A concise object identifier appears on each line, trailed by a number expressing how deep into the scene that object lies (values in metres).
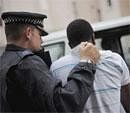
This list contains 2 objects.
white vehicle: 5.20
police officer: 2.20
